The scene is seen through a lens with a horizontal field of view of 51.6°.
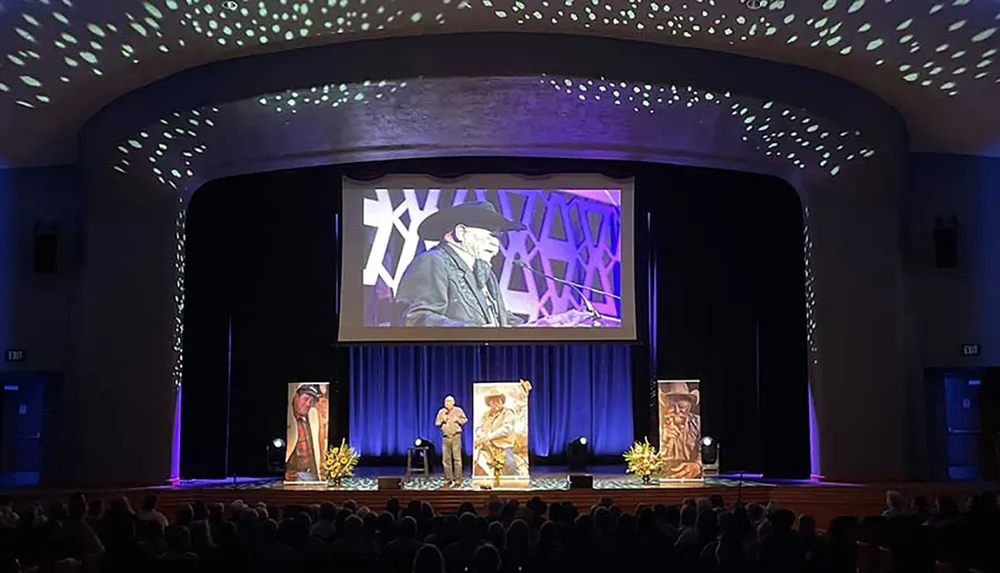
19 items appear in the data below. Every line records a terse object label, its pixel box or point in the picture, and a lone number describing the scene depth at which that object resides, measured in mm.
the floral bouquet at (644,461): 13297
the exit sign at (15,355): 13164
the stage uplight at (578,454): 15219
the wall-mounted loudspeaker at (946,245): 13094
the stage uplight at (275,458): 14844
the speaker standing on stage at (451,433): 13548
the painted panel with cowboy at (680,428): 13938
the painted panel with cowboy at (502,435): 13758
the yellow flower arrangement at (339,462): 13172
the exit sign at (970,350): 13211
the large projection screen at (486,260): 14305
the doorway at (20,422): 13812
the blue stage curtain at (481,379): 16391
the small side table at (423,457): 13836
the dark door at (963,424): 13781
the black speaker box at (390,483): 12141
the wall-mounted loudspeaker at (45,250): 13078
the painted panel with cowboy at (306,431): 13680
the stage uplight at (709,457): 14695
